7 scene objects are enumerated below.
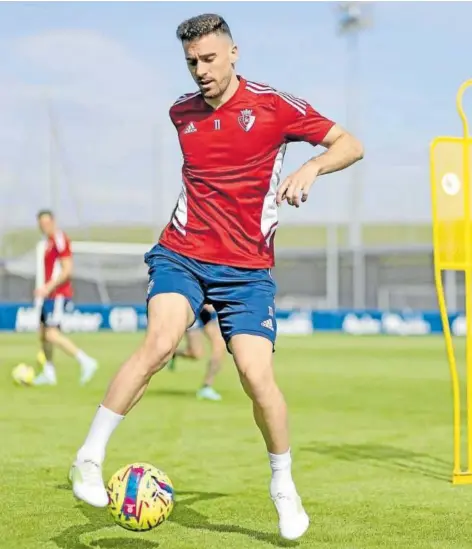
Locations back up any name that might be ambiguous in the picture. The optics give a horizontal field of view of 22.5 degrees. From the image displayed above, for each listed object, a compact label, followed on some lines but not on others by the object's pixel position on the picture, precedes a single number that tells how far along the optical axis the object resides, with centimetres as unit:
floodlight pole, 3738
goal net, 4372
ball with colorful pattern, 545
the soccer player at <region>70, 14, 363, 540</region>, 584
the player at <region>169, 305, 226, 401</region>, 1318
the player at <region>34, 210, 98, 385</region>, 1587
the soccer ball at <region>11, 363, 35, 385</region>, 1592
